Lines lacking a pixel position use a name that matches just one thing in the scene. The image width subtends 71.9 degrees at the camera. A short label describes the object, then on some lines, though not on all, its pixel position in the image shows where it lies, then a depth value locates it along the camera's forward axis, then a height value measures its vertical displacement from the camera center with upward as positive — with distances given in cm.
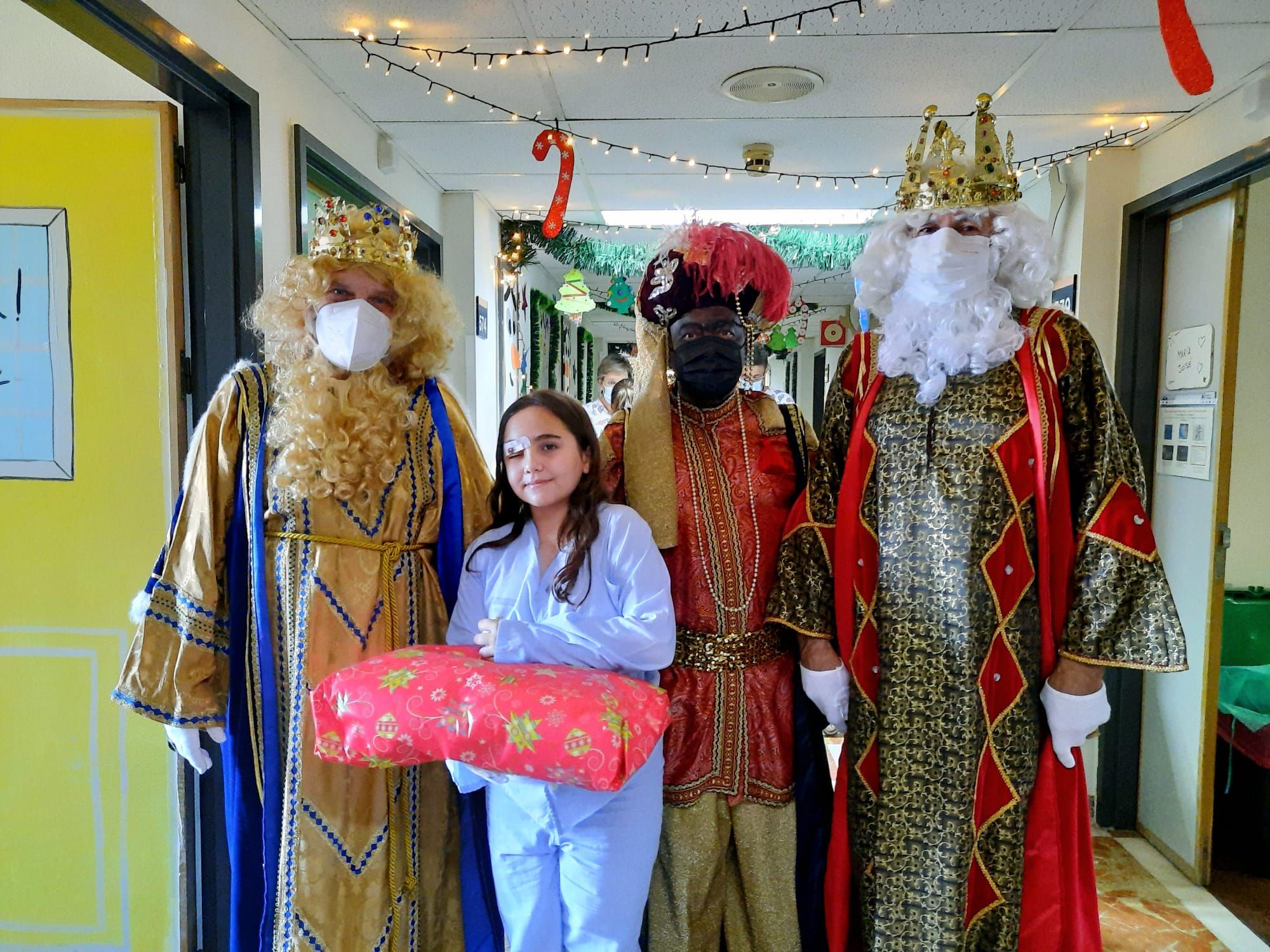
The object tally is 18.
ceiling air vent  276 +109
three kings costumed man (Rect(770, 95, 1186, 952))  167 -32
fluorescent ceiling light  485 +116
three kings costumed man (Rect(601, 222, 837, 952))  178 -45
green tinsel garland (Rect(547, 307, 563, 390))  759 +57
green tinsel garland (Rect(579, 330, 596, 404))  1030 +62
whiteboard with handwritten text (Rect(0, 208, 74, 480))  221 +16
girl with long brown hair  155 -38
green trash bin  326 -76
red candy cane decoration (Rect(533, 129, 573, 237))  318 +91
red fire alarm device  771 +79
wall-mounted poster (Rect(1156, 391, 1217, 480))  295 -3
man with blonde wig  171 -36
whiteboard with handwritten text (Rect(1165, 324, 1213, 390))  296 +24
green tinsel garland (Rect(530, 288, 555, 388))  676 +67
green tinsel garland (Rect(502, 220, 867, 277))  529 +109
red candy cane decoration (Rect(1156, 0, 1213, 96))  150 +66
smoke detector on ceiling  354 +109
